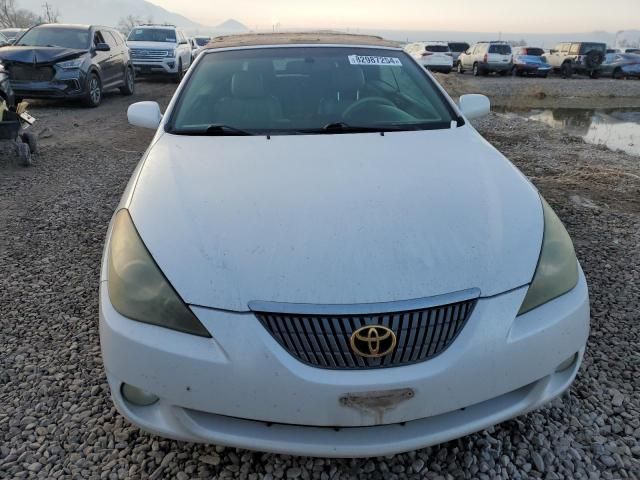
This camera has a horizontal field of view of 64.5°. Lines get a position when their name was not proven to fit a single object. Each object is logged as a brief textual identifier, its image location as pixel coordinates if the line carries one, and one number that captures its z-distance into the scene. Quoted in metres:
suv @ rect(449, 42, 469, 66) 32.67
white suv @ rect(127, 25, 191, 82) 14.53
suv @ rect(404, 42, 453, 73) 24.31
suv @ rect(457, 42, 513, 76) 24.77
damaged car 8.82
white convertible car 1.48
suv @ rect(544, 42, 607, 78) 26.02
